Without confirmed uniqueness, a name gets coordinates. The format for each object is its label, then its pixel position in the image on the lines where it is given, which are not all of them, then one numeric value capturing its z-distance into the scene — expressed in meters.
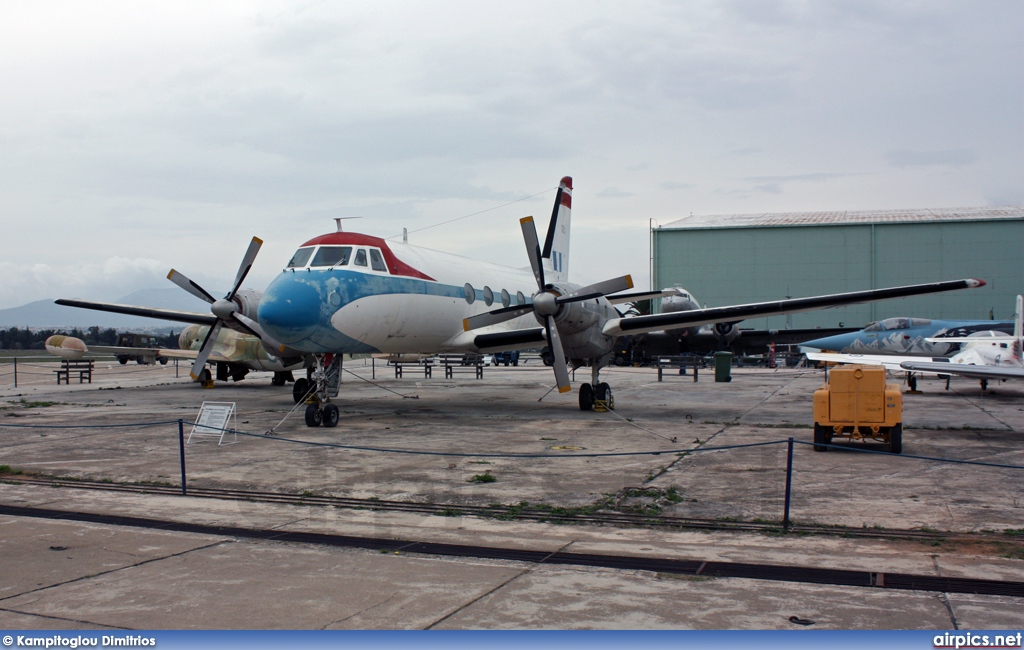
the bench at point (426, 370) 35.88
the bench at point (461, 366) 34.21
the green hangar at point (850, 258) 55.34
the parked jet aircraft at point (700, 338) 25.58
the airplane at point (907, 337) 27.52
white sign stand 13.40
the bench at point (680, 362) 45.42
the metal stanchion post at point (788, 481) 7.26
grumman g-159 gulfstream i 14.60
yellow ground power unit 11.52
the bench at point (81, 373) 31.43
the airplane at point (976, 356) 20.06
